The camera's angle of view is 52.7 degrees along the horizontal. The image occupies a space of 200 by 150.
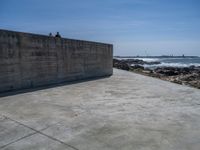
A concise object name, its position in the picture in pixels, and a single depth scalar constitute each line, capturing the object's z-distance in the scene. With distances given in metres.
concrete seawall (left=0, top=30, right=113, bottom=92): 6.32
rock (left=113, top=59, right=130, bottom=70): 19.27
